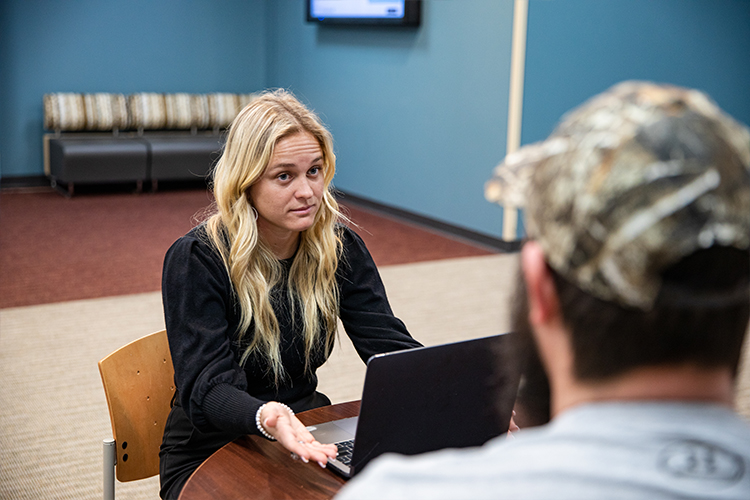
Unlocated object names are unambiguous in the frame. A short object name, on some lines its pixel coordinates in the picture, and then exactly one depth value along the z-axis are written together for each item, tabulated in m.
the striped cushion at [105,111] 8.46
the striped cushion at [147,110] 8.70
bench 8.09
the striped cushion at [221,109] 9.05
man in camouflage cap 0.52
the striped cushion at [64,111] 8.26
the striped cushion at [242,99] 9.23
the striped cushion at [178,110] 8.86
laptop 1.16
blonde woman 1.66
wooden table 1.32
